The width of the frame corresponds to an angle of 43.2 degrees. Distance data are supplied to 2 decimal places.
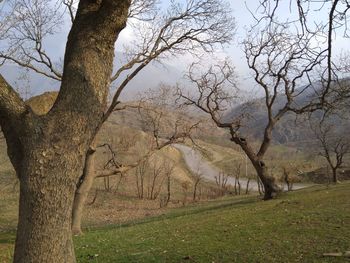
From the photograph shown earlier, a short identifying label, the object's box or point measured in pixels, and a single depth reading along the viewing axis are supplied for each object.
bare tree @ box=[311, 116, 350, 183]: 31.59
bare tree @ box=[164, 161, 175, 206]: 36.81
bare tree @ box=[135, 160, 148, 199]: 39.91
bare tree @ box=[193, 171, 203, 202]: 51.79
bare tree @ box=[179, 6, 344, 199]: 21.09
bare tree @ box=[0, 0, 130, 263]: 4.83
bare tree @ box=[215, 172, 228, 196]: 43.66
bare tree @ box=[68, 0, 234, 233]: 17.52
